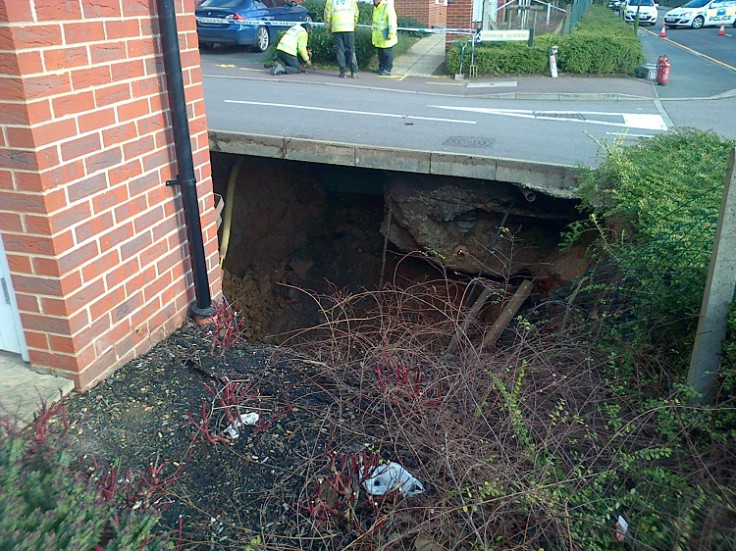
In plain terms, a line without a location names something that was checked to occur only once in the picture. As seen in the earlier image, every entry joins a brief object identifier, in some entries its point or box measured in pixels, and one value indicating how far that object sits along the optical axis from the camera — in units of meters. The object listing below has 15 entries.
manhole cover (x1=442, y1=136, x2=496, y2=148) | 8.85
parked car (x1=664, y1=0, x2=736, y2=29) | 32.00
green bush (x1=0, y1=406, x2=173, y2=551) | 2.00
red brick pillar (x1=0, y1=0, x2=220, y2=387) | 3.11
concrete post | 3.56
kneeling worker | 15.10
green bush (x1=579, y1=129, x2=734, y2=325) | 4.26
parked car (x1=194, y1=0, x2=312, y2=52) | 17.86
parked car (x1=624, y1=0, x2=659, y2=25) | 35.38
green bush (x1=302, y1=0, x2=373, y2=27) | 19.02
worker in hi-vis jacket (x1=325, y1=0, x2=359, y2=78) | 14.81
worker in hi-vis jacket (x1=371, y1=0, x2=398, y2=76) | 14.97
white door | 3.48
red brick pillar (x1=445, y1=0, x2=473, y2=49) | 18.30
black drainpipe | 3.87
